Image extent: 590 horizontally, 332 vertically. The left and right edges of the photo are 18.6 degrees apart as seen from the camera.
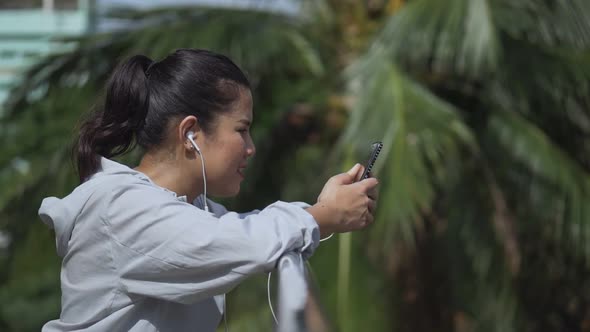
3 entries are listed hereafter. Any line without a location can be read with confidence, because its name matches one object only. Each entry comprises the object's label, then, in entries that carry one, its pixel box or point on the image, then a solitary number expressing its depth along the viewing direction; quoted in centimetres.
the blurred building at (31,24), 2117
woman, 309
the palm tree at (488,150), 984
